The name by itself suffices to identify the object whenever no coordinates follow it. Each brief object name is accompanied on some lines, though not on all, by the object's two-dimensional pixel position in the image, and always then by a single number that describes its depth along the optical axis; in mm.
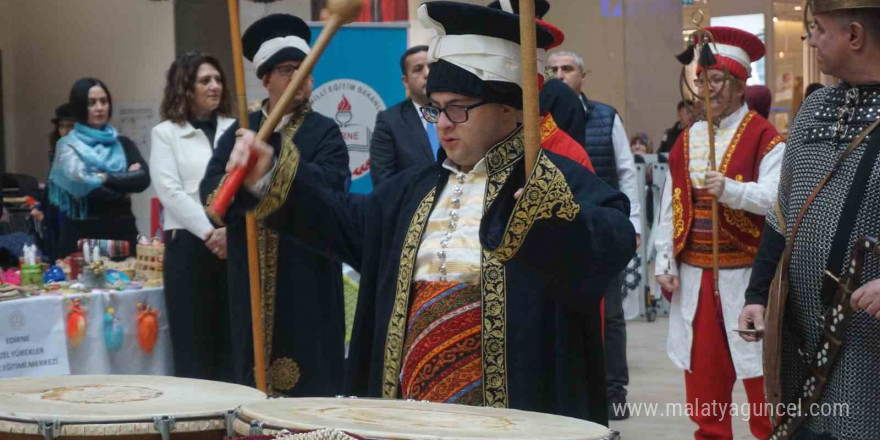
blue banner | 7410
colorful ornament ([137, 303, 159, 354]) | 6012
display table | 5539
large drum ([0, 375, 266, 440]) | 2627
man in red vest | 5328
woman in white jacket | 5867
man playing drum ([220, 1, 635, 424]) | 3020
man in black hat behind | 5035
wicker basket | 6281
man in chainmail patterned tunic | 3254
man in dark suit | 6074
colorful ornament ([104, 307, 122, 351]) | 5902
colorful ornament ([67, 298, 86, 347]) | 5738
